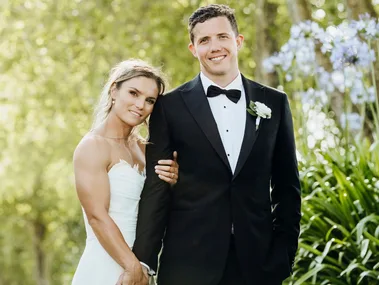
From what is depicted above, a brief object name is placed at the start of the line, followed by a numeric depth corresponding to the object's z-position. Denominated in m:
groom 3.91
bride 3.93
